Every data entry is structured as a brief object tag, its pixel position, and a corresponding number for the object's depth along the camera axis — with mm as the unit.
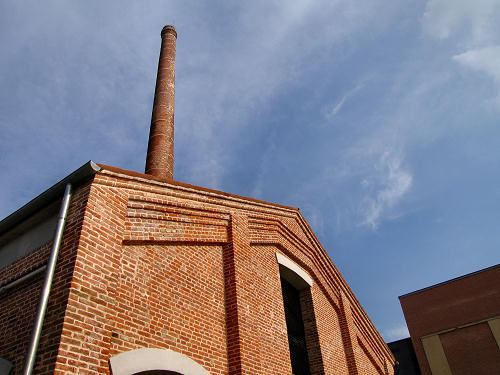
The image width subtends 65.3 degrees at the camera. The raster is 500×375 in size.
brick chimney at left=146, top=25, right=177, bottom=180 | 11711
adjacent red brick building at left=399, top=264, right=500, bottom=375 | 22203
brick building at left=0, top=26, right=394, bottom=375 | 4426
